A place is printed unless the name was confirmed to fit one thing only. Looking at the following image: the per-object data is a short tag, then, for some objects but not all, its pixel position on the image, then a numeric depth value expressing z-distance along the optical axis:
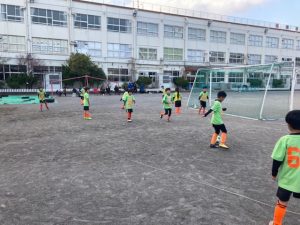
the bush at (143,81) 40.52
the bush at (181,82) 43.44
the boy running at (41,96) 17.16
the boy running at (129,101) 12.53
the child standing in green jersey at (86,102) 13.49
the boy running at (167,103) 12.49
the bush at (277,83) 22.31
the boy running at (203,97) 15.27
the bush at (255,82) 21.76
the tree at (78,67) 34.97
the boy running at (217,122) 7.56
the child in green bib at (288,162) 3.25
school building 34.50
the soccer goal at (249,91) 16.28
